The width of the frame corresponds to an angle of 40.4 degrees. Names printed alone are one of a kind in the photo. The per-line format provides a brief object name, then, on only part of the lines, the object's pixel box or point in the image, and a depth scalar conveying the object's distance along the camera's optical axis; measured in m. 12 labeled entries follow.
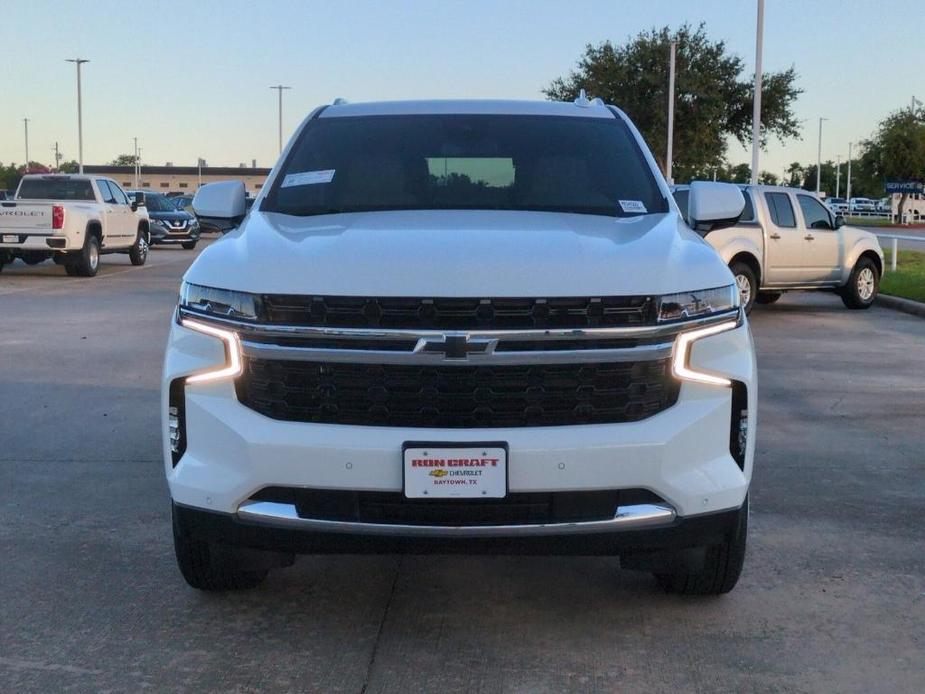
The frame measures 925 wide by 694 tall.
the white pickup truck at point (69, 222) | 22.23
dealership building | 138.38
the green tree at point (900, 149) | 69.56
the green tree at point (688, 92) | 50.97
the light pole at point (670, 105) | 44.91
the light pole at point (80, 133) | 69.00
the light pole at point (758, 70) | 30.75
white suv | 3.71
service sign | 54.15
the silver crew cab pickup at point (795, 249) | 16.77
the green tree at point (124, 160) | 176.41
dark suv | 36.12
